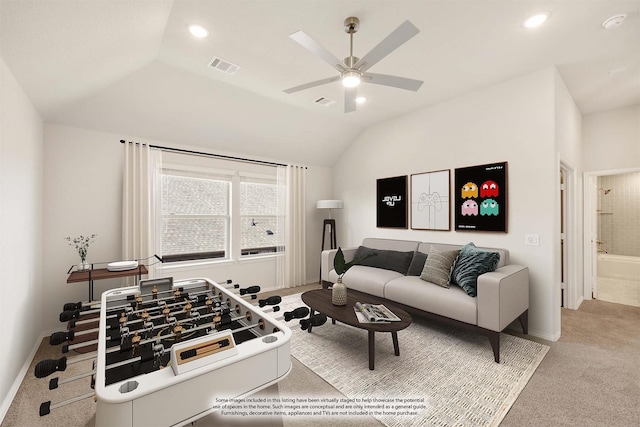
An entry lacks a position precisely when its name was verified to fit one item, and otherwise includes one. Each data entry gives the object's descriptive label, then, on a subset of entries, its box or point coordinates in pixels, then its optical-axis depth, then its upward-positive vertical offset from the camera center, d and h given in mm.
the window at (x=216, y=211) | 3762 +57
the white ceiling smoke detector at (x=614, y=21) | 2072 +1471
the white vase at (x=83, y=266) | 2938 -541
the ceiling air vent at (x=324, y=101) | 3672 +1526
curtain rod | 3590 +872
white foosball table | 869 -580
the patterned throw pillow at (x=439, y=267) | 2949 -587
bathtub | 5102 -1022
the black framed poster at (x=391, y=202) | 4180 +182
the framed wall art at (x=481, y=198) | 3166 +193
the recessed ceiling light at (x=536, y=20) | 2079 +1487
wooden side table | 2654 -591
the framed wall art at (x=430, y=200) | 3686 +184
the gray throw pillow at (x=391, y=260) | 3621 -627
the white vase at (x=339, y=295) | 2662 -777
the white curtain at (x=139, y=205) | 3287 +125
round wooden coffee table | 2249 -888
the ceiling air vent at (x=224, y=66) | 2737 +1525
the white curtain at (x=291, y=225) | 4746 -183
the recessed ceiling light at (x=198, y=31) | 2225 +1509
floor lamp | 4797 -143
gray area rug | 1809 -1273
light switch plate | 2904 -280
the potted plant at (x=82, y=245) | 2947 -329
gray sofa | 2412 -816
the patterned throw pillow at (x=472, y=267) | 2699 -545
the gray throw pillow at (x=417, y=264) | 3438 -635
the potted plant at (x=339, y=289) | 2643 -722
